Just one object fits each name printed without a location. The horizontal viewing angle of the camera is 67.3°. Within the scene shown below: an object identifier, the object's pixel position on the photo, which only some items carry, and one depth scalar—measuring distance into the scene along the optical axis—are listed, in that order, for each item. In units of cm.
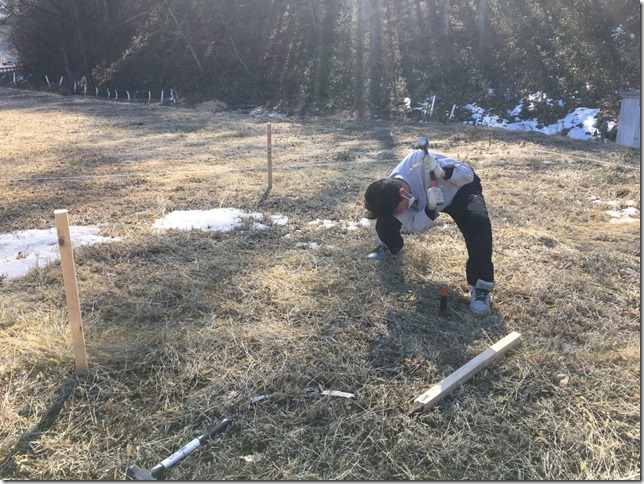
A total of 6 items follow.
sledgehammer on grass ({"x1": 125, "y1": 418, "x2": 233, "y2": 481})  204
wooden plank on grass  244
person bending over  338
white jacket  363
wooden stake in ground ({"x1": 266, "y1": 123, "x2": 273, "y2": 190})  632
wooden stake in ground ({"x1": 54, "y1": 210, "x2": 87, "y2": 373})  230
